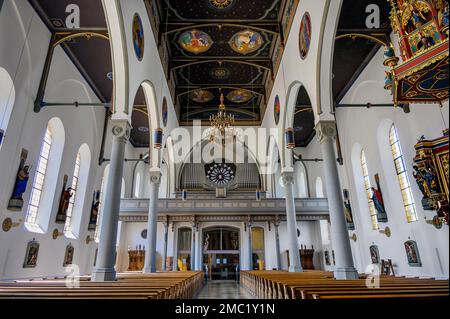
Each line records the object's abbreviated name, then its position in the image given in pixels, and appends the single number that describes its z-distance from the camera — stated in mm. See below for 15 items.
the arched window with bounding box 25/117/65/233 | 10196
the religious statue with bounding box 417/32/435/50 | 4281
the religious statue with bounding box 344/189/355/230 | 13906
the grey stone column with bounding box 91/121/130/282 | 6957
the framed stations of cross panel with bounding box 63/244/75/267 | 11607
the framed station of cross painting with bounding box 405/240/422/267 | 9359
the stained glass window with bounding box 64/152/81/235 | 12413
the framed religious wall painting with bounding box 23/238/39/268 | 9047
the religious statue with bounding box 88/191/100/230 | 13617
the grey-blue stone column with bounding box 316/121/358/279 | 7078
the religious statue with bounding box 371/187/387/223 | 11367
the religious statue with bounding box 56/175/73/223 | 10926
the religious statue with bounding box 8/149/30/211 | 7953
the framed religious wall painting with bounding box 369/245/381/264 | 11928
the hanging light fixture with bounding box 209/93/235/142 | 13034
